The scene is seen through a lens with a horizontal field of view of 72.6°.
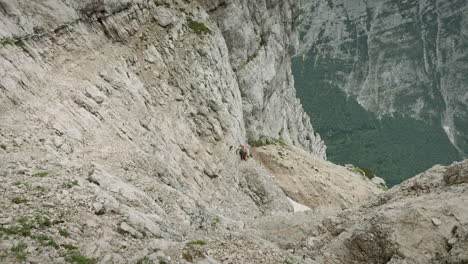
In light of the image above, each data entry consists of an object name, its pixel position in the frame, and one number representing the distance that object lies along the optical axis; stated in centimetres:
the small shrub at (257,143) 5452
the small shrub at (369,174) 8465
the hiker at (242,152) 4266
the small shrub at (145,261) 1141
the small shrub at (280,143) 6009
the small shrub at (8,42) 2187
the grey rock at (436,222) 1626
